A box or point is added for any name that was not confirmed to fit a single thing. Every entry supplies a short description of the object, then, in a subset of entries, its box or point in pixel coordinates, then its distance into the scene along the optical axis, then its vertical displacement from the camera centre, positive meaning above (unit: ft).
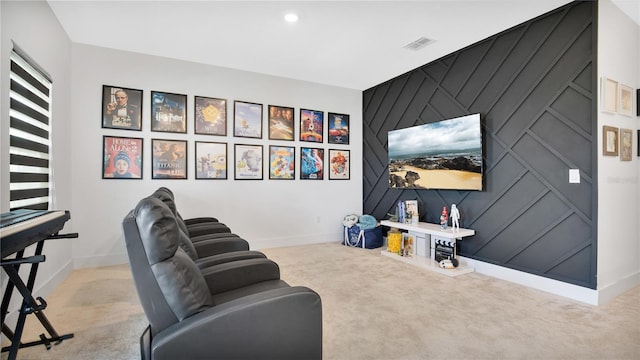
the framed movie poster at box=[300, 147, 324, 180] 16.89 +0.86
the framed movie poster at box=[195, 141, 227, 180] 14.32 +0.84
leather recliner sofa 3.97 -1.83
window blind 7.43 +1.11
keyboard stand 4.55 -2.27
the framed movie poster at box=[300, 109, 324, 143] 16.90 +3.01
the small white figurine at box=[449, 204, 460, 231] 12.31 -1.48
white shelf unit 11.80 -2.72
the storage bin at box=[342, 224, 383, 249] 16.10 -3.09
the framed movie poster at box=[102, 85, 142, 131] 12.69 +2.91
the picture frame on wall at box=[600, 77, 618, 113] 8.98 +2.63
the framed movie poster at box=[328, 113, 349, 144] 17.83 +3.00
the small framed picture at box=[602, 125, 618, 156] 9.05 +1.25
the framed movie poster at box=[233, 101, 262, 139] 15.16 +2.96
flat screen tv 11.99 +1.09
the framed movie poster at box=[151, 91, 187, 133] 13.50 +2.93
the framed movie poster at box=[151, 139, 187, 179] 13.46 +0.82
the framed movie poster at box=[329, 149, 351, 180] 17.84 +0.87
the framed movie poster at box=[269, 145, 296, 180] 16.01 +0.84
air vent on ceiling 11.87 +5.43
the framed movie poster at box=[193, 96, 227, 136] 14.33 +2.95
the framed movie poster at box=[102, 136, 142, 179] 12.66 +0.81
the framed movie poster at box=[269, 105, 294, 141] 16.02 +2.96
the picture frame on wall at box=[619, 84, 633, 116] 9.68 +2.65
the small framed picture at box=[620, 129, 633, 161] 9.68 +1.23
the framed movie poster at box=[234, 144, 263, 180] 15.16 +0.81
